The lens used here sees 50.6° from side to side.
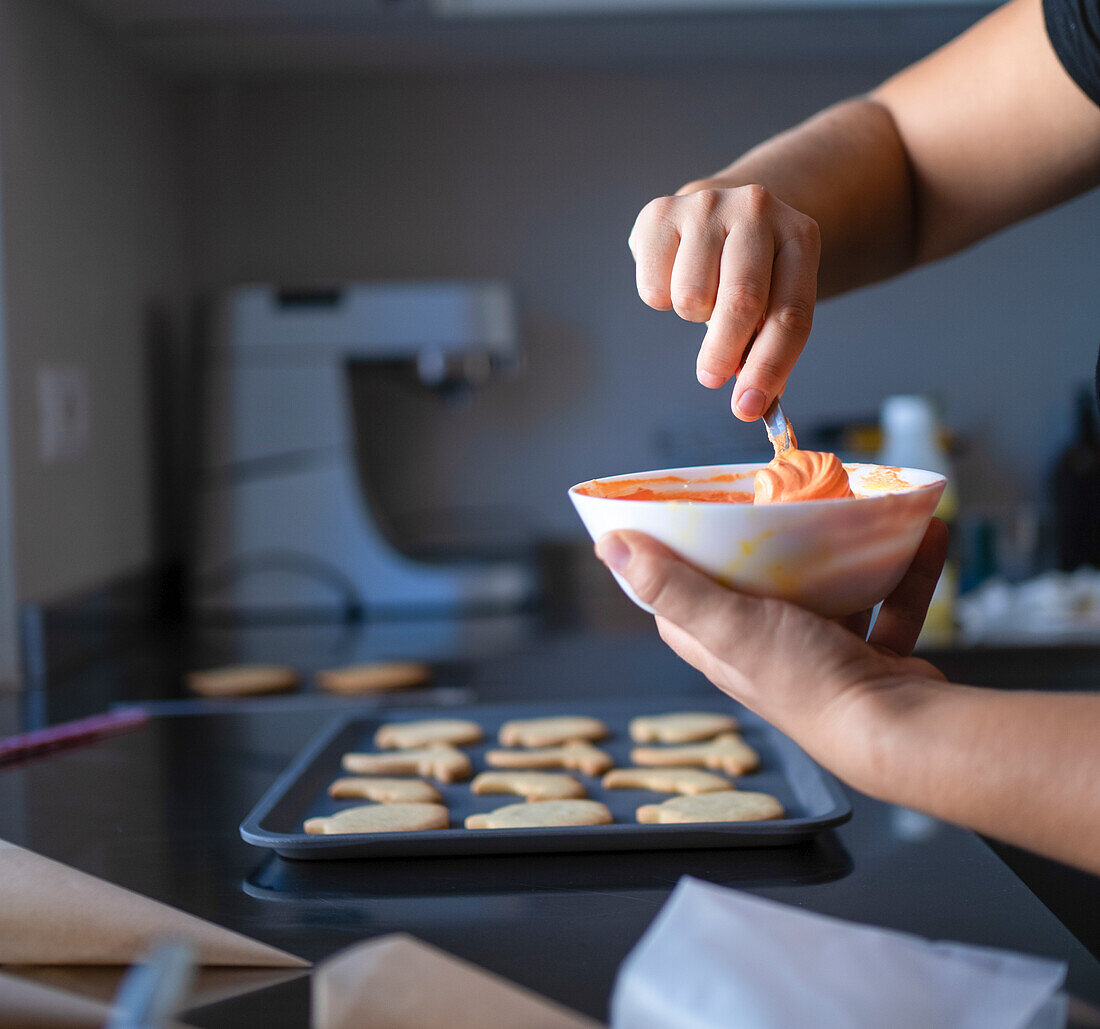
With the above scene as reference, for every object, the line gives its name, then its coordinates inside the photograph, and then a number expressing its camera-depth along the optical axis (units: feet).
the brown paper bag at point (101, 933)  1.98
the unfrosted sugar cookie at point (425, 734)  3.42
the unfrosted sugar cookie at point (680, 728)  3.41
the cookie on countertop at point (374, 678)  4.43
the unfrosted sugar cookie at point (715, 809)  2.58
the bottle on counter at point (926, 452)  5.18
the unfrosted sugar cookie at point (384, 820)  2.60
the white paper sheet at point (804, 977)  1.51
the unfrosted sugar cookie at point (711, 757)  3.07
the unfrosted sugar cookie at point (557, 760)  3.13
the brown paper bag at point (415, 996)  1.50
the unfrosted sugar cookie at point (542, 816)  2.60
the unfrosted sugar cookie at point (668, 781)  2.88
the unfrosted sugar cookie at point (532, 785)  2.87
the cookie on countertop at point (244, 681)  4.42
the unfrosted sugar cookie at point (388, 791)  2.88
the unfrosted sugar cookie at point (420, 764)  3.09
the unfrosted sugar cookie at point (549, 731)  3.38
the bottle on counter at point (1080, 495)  6.45
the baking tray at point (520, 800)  2.49
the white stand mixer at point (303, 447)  6.11
